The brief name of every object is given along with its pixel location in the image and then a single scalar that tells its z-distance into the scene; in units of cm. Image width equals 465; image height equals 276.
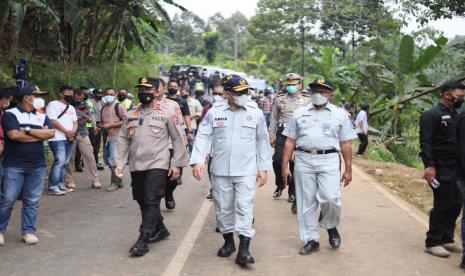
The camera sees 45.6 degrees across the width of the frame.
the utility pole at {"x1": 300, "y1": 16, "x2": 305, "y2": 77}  3688
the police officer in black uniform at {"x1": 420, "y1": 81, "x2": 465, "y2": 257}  616
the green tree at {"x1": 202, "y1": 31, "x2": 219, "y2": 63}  6400
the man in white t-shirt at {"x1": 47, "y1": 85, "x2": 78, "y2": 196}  921
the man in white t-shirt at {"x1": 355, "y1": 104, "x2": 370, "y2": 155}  1711
